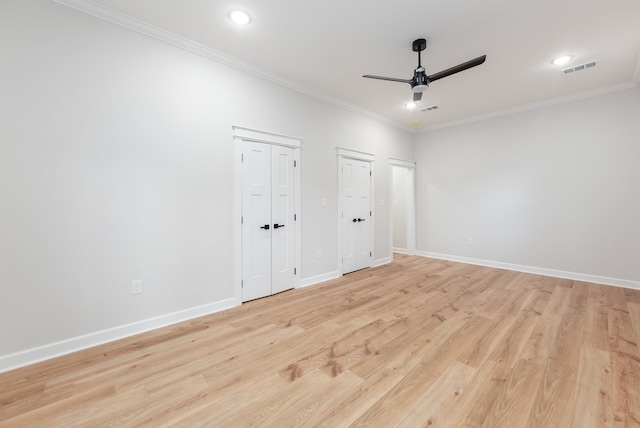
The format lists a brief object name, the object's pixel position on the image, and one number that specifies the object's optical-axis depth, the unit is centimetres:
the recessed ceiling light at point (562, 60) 313
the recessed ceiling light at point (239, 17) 238
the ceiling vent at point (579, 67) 330
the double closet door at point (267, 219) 331
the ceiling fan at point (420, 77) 273
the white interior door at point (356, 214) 460
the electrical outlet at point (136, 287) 251
